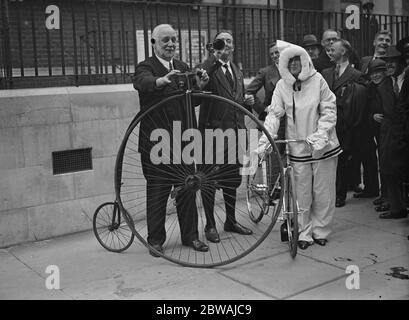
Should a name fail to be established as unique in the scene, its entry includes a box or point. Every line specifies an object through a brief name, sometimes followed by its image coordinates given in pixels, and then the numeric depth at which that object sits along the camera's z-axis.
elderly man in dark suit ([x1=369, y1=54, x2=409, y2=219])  6.04
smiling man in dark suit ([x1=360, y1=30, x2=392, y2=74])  7.29
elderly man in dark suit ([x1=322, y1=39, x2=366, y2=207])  6.59
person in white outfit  5.12
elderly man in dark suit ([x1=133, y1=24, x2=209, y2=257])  5.13
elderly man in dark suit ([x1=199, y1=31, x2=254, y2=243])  5.58
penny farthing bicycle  4.84
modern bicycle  4.89
